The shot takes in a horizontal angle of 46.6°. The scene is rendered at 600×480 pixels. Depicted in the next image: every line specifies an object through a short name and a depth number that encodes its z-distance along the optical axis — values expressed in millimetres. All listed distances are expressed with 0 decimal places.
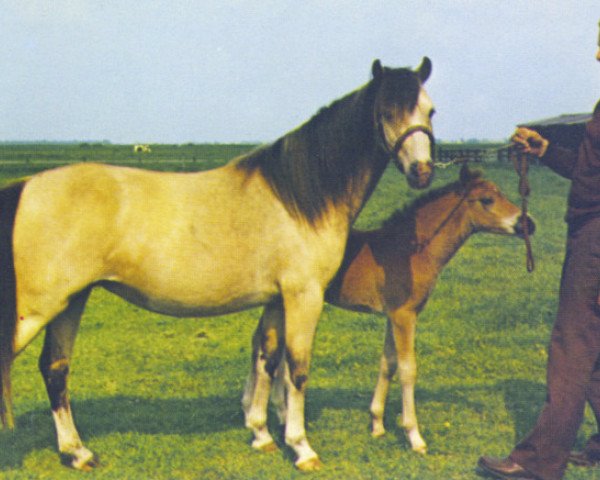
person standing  4770
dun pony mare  4785
